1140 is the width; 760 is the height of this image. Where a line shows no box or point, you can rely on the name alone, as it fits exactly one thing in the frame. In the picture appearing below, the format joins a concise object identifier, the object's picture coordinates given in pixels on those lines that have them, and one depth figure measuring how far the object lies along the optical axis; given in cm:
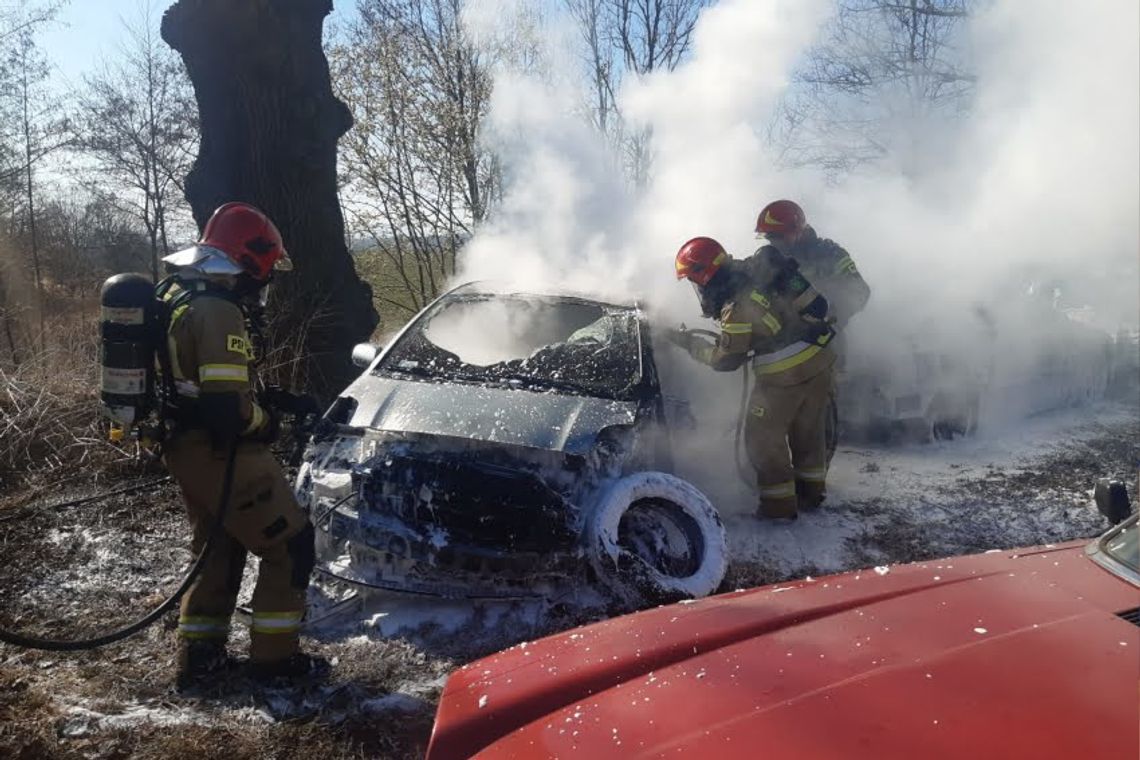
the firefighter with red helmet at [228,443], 311
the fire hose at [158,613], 286
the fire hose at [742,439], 531
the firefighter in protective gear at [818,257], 577
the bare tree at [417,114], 1494
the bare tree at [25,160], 1520
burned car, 361
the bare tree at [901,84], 1783
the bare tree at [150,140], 1852
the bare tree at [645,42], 1797
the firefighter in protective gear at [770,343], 500
